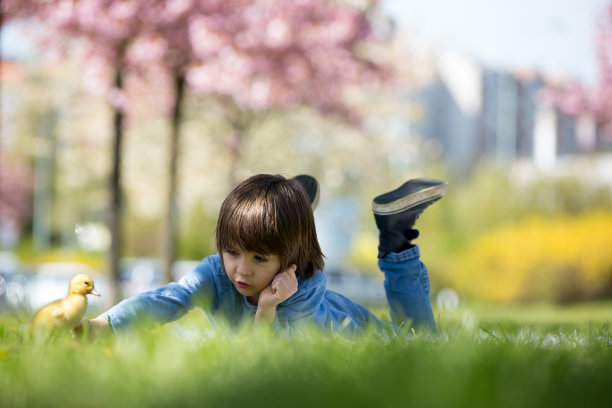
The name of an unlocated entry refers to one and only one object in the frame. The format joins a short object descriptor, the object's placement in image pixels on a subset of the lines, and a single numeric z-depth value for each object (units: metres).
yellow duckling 3.69
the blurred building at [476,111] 97.81
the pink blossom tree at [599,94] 31.50
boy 4.39
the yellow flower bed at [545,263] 29.56
